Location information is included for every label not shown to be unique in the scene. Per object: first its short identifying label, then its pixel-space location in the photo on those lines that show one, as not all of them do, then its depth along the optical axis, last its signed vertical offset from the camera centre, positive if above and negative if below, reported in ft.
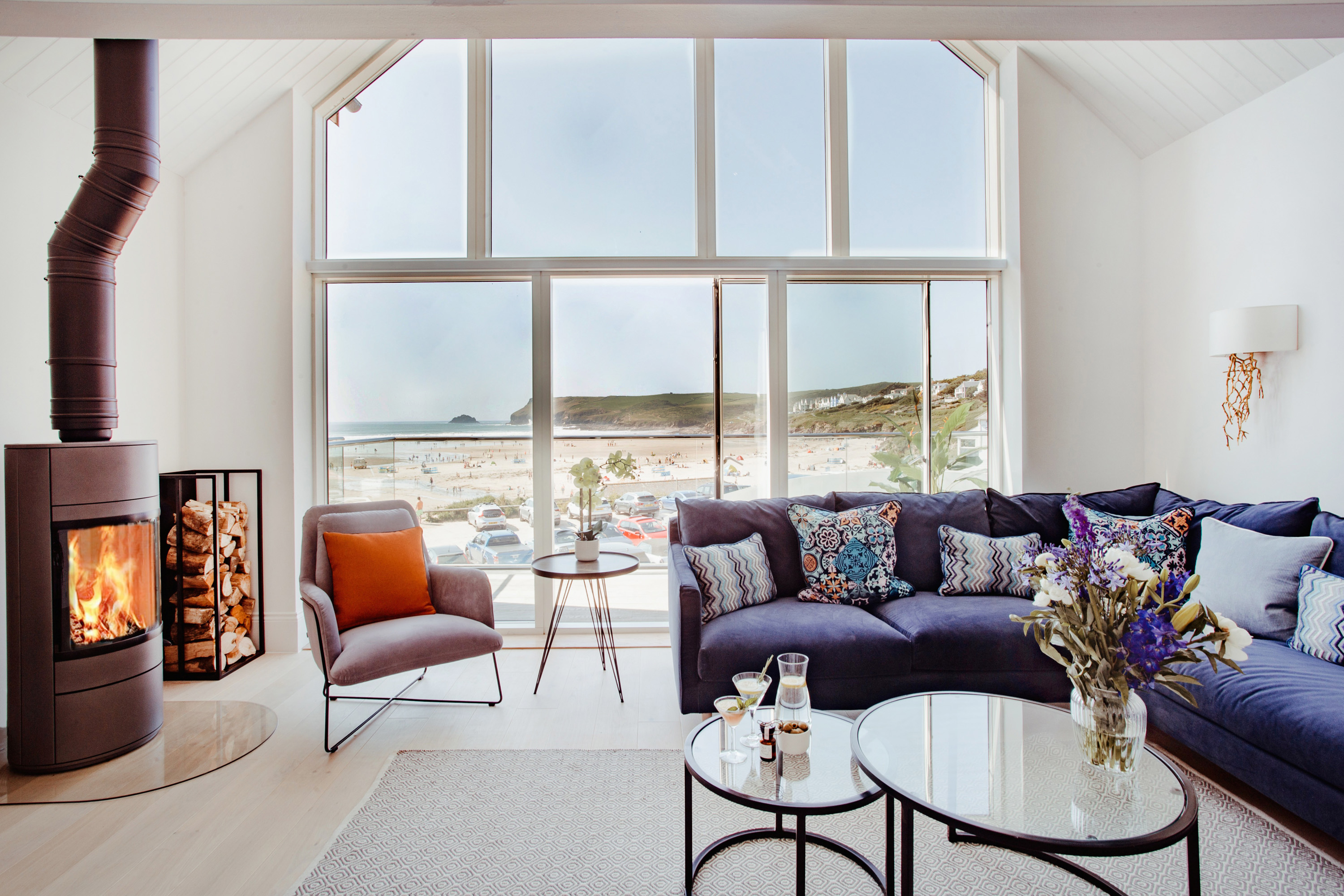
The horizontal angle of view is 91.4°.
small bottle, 5.69 -2.60
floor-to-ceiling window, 12.98 +3.31
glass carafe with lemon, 5.85 -2.20
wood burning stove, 7.78 -1.86
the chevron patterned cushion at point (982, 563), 10.16 -1.87
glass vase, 5.15 -2.29
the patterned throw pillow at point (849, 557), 10.02 -1.73
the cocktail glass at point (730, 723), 5.76 -2.52
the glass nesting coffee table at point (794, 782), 5.04 -2.74
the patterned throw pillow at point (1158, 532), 9.50 -1.35
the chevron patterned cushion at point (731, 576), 9.51 -1.92
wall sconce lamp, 9.49 +1.45
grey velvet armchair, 8.51 -2.47
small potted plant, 10.96 -0.53
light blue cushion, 7.92 -1.73
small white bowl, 5.75 -2.60
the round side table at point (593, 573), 10.24 -1.94
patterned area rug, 5.90 -3.94
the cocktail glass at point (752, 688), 5.90 -2.19
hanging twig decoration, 10.19 +0.82
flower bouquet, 4.91 -1.48
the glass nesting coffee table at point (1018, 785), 4.48 -2.65
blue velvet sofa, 6.34 -2.55
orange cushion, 9.56 -1.89
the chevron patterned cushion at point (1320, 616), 7.28 -2.03
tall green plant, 13.28 -0.28
